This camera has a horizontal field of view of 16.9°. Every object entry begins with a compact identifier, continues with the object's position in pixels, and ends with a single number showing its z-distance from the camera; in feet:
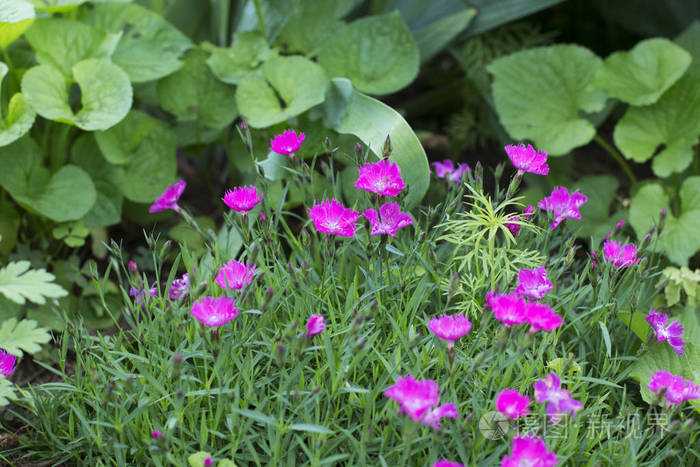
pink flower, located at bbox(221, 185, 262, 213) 4.49
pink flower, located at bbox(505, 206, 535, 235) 4.53
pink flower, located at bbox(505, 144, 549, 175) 4.52
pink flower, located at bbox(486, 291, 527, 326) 4.25
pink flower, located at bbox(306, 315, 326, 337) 4.27
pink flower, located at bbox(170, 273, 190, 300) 4.50
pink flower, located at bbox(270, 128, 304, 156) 4.63
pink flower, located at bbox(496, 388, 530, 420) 4.20
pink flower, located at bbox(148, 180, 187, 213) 4.72
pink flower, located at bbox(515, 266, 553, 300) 4.39
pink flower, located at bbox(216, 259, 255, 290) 4.43
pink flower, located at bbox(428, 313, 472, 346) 4.21
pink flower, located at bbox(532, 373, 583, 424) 4.23
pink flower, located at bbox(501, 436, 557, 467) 4.15
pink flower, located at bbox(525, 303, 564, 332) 4.23
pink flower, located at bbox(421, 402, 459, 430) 4.17
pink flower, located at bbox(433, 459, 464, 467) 4.17
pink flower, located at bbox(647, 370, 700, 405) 4.36
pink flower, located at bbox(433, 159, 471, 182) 4.84
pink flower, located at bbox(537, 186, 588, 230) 4.62
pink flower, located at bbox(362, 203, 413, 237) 4.48
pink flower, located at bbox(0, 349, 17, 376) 4.49
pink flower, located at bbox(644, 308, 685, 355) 4.53
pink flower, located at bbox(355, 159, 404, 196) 4.48
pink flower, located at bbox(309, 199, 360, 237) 4.46
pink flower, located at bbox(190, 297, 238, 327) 4.27
